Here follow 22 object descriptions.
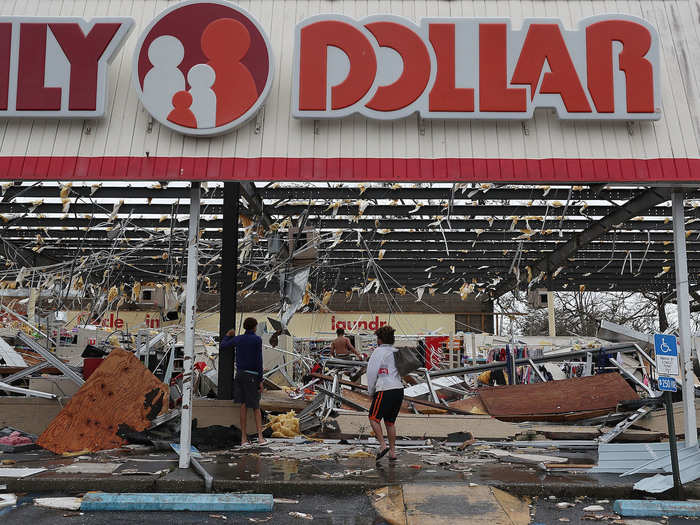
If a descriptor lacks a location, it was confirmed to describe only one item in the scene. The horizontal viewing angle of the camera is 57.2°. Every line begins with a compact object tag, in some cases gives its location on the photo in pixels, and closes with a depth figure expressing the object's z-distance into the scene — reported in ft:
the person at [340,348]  51.58
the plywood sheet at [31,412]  36.06
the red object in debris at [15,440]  32.91
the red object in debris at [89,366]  39.78
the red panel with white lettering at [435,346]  71.05
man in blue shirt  33.76
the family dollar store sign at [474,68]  26.99
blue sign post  22.53
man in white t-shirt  29.89
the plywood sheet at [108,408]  31.96
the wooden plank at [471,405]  39.81
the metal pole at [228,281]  34.73
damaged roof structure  47.78
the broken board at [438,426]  36.45
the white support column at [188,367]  26.08
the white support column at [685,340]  26.48
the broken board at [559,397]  38.55
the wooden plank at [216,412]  35.01
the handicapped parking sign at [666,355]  22.54
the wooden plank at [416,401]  37.88
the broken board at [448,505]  20.08
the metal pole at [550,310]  85.76
